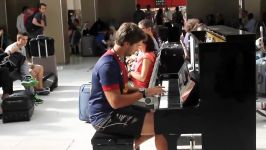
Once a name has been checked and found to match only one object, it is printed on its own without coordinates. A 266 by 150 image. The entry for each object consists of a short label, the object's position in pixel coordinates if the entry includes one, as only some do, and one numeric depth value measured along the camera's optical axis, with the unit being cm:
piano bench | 311
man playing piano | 310
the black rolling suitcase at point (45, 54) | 892
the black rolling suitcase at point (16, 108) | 620
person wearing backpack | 1138
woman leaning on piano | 461
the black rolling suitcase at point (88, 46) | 1489
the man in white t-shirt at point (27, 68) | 738
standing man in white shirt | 1340
